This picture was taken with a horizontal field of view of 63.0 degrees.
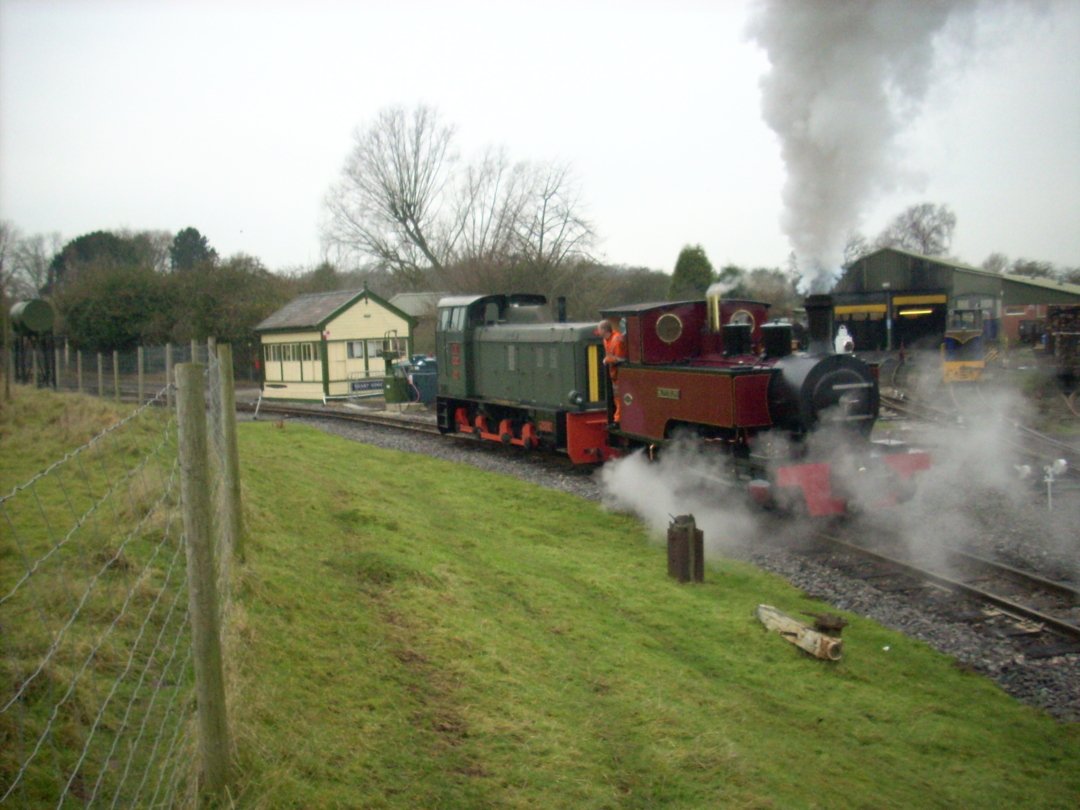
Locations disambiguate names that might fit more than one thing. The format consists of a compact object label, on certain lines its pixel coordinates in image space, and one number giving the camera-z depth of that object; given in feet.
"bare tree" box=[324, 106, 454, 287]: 152.76
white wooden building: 99.19
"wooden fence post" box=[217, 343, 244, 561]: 19.36
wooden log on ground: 22.54
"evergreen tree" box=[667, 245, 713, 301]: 121.80
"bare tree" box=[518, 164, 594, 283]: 106.73
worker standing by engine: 42.70
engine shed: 105.70
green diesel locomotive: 49.24
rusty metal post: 29.12
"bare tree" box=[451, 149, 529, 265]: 107.96
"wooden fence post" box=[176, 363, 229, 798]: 10.66
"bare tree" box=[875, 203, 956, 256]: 177.88
